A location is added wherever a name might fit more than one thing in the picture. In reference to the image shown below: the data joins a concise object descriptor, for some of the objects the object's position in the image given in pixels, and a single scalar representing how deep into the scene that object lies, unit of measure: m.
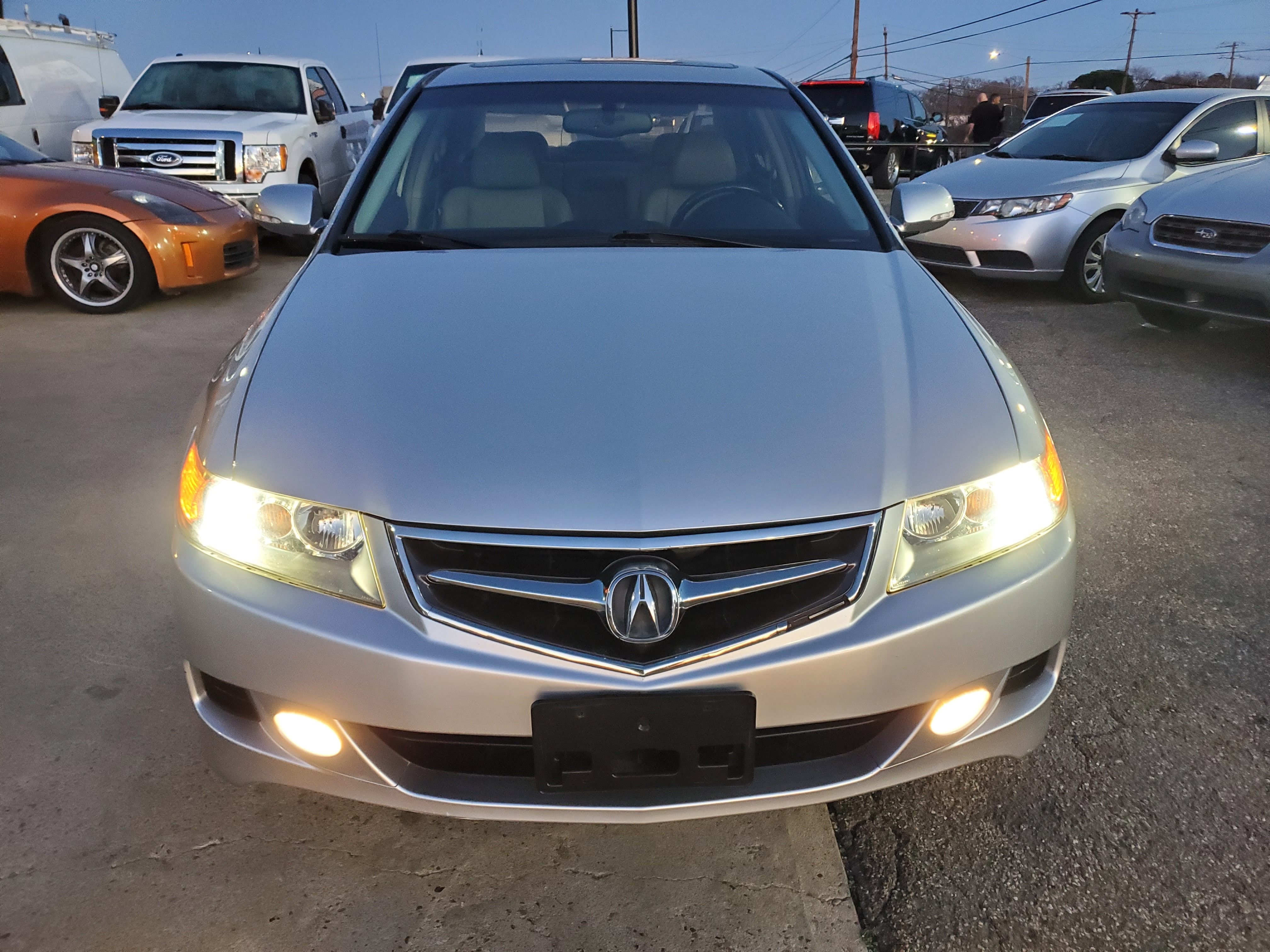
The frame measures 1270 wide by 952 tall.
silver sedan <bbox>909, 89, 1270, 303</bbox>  6.82
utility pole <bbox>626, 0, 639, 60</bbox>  20.09
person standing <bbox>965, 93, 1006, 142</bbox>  15.24
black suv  15.18
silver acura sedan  1.61
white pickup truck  8.05
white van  9.38
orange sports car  6.21
